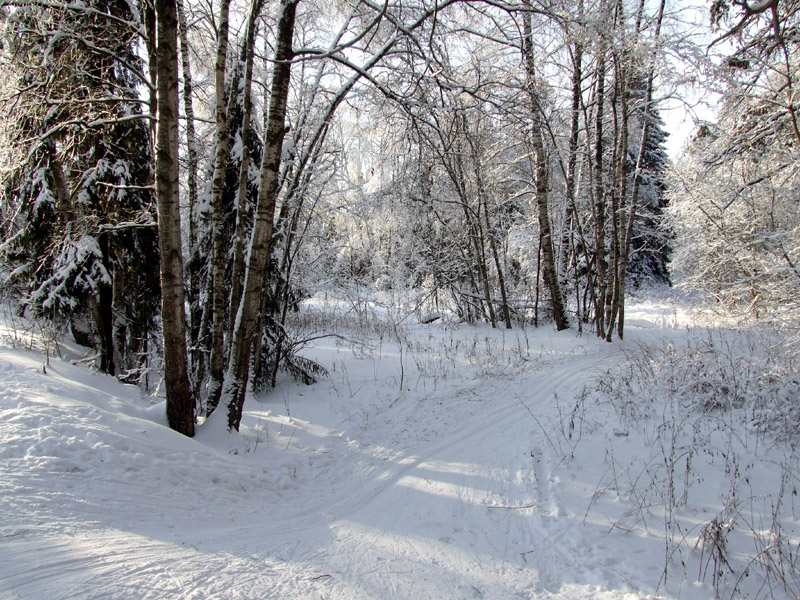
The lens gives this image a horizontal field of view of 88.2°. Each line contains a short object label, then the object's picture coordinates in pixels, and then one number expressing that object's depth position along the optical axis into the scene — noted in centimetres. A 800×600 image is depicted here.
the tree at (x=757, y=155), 666
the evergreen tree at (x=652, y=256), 2302
